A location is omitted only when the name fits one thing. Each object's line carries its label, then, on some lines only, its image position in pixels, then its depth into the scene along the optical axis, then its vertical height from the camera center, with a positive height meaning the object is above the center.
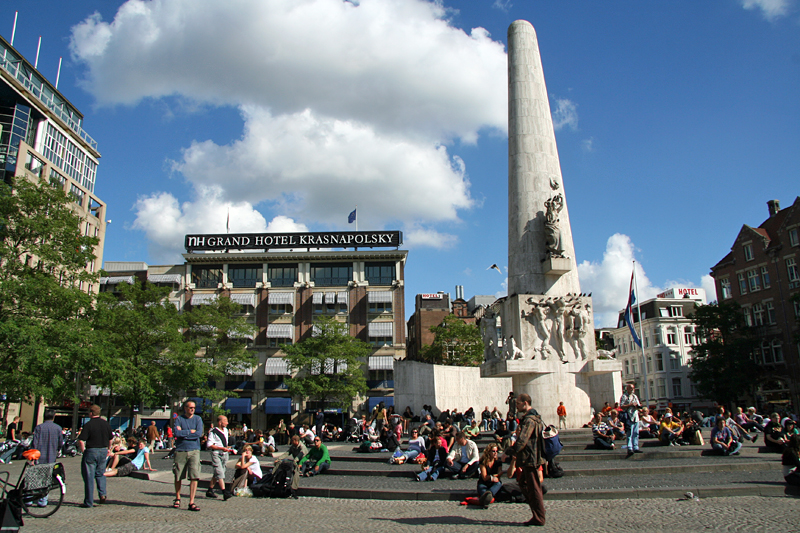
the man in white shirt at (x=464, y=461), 12.45 -1.38
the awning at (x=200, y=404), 43.49 -0.35
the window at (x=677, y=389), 64.12 +0.65
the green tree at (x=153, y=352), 31.39 +2.85
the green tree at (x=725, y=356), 47.25 +3.22
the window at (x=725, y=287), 54.66 +10.15
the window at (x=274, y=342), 56.77 +5.57
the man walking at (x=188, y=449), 9.35 -0.79
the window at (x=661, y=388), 64.25 +0.78
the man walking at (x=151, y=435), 24.60 -1.48
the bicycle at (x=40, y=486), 8.41 -1.27
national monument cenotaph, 19.02 +3.68
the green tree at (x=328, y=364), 46.53 +2.86
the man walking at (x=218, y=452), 10.81 -0.99
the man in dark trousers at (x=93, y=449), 9.56 -0.80
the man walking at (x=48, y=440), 10.30 -0.69
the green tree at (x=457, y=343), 48.84 +4.65
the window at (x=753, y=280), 50.75 +10.01
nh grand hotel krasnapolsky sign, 60.69 +16.58
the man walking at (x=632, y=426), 13.54 -0.71
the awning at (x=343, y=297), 57.25 +9.99
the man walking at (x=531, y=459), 7.52 -0.81
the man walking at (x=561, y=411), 18.11 -0.46
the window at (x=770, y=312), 48.84 +6.88
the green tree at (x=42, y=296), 19.64 +3.75
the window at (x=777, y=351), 48.16 +3.55
